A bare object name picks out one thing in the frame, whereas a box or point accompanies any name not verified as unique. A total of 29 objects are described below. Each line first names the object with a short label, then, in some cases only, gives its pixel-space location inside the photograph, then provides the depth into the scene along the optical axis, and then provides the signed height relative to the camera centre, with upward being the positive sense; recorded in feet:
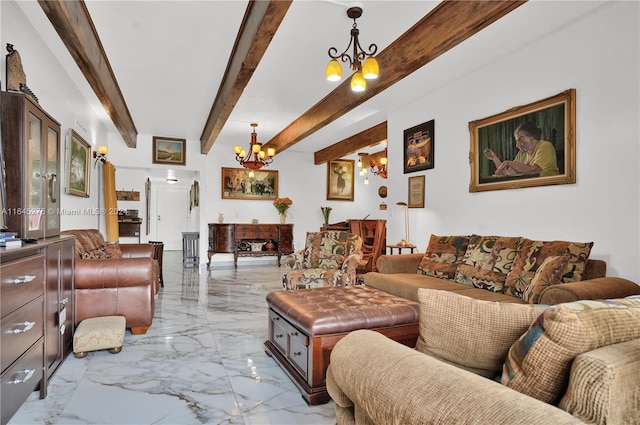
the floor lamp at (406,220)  16.30 -0.39
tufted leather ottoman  7.05 -2.28
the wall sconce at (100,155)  18.51 +3.02
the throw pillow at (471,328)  3.36 -1.09
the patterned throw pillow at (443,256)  11.66 -1.47
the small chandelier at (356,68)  8.79 +3.47
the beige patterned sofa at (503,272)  7.68 -1.56
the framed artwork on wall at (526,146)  10.07 +1.96
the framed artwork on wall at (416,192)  15.71 +0.82
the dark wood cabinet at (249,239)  24.62 -1.87
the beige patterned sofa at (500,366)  2.38 -1.24
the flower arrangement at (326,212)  28.68 -0.04
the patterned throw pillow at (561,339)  2.65 -0.93
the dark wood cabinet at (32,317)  5.47 -1.86
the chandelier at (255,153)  20.84 +3.36
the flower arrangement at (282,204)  27.02 +0.56
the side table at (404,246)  15.55 -1.48
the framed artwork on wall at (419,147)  15.23 +2.73
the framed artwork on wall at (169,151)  23.94 +4.00
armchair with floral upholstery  12.41 -1.82
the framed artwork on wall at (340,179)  29.71 +2.60
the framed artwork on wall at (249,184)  26.35 +2.03
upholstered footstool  9.04 -3.07
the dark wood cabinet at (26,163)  7.30 +1.03
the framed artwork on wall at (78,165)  14.15 +1.94
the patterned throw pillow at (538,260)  8.32 -1.17
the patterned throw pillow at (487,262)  9.90 -1.43
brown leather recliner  10.26 -2.17
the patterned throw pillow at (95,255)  11.02 -1.33
